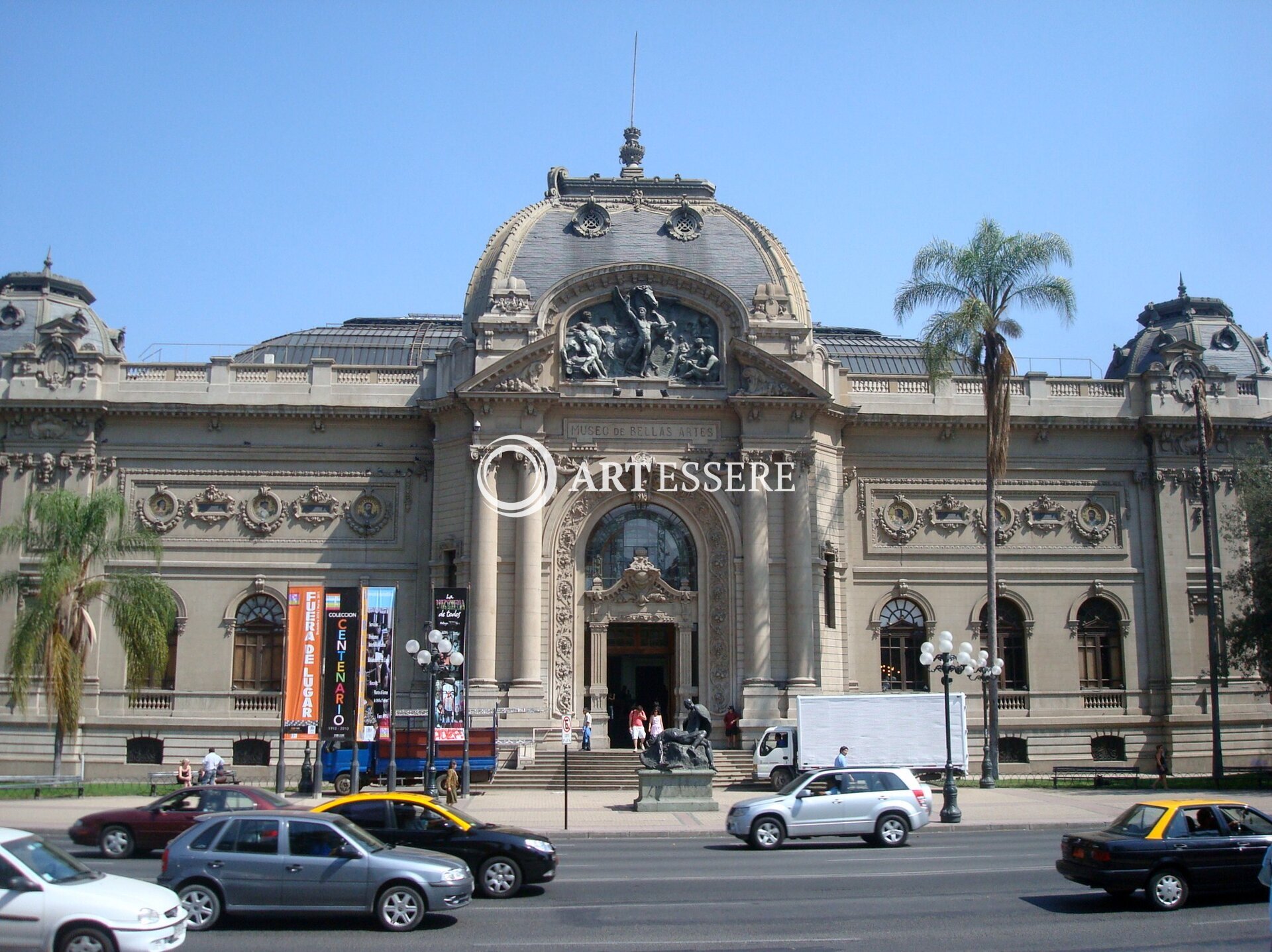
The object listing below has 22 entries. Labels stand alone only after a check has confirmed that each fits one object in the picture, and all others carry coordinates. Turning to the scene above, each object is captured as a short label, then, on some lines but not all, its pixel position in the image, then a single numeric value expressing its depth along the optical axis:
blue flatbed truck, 38.84
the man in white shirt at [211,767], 36.28
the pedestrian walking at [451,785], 34.16
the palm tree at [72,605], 40.38
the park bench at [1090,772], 42.38
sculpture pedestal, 34.06
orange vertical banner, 40.47
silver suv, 25.75
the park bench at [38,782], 40.66
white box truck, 38.38
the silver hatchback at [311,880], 16.23
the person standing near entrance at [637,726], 42.91
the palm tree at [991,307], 42.38
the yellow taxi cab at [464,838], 19.27
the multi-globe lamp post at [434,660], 34.66
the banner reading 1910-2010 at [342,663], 38.81
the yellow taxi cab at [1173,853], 17.28
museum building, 45.62
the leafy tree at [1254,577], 40.81
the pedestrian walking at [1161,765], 39.09
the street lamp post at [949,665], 31.00
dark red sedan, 24.05
